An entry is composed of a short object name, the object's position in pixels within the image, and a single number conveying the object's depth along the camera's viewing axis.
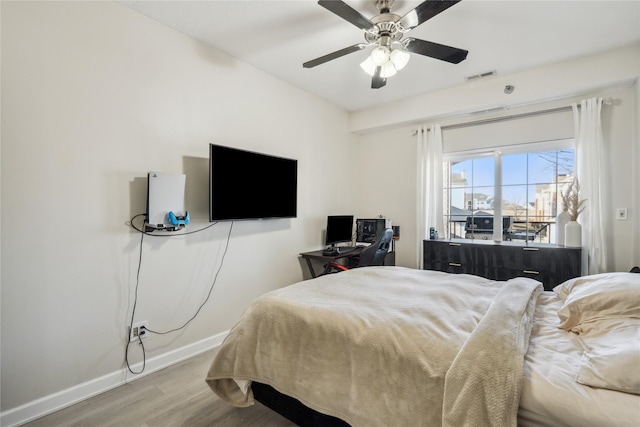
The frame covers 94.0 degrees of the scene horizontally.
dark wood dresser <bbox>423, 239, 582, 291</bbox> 2.95
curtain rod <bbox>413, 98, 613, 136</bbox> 3.16
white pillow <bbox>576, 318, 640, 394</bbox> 0.95
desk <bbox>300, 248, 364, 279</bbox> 3.37
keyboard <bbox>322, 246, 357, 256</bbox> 3.59
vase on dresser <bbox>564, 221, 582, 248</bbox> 2.98
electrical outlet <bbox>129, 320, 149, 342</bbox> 2.24
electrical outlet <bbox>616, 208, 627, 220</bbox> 2.90
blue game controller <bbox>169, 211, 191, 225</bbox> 2.29
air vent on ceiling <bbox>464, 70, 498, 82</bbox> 3.21
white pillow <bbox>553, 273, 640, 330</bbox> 1.36
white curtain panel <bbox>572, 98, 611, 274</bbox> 2.90
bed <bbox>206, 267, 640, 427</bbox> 0.98
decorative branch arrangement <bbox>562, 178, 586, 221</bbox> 3.01
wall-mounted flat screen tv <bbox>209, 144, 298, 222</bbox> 2.59
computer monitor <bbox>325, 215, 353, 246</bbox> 3.89
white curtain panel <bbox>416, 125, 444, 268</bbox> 3.90
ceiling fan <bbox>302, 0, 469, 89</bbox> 1.89
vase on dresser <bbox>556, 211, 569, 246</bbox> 3.14
